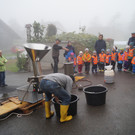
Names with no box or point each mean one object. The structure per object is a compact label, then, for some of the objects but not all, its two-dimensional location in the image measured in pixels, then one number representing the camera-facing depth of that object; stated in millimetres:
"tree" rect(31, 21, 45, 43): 13653
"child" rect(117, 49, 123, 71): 8335
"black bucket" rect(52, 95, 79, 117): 3434
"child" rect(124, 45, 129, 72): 8111
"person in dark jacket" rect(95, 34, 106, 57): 8650
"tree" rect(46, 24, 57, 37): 16469
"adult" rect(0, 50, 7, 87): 6743
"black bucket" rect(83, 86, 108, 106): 3950
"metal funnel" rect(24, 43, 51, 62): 3635
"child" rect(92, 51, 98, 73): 8533
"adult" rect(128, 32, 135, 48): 8062
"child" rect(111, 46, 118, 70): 8516
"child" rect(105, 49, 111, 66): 8555
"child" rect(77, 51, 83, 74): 8633
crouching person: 3059
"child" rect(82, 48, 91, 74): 8611
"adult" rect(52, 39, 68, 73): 7588
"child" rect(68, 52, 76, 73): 8391
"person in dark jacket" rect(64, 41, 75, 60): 8346
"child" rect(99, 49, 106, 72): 8477
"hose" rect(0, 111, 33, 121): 3790
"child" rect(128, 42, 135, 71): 7759
